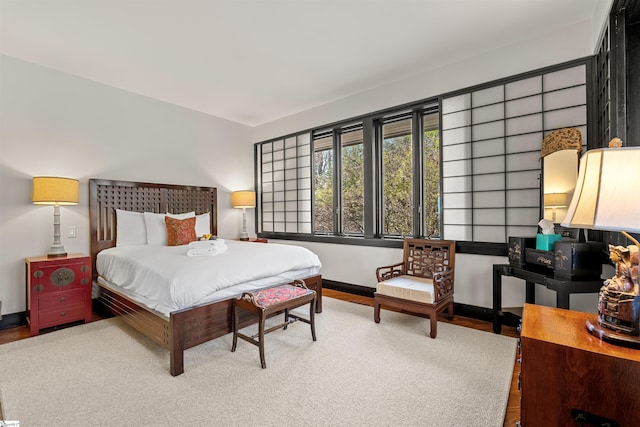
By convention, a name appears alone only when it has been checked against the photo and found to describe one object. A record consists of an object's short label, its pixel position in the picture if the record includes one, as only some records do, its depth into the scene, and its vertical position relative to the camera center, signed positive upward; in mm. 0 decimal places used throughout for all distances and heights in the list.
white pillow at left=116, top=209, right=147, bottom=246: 3695 -204
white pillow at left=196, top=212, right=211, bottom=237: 4285 -185
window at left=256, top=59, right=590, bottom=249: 2816 +542
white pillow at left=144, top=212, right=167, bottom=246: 3783 -215
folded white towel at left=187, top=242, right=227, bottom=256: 2828 -375
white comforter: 2215 -514
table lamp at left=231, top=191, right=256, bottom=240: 4926 +193
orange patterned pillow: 3754 -251
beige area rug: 1666 -1131
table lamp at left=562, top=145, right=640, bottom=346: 923 -23
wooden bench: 2223 -728
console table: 2059 -550
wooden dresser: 975 -588
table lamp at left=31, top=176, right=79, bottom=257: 2961 +180
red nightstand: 2826 -765
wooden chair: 2708 -728
